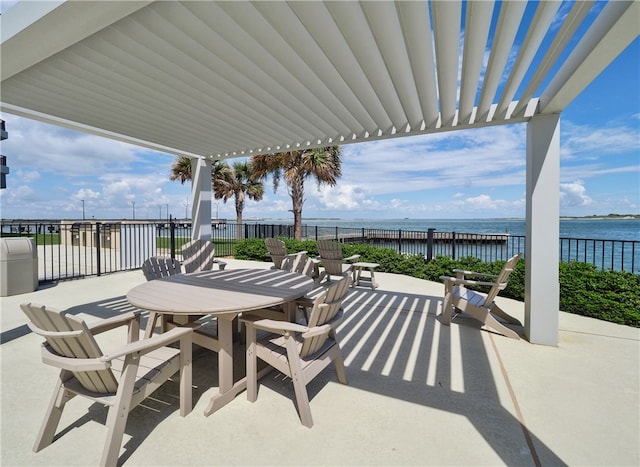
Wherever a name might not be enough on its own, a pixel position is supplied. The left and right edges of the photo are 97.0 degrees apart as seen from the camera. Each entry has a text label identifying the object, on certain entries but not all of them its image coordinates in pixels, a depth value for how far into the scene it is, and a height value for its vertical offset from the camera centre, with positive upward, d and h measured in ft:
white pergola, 6.23 +4.92
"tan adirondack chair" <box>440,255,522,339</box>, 11.32 -3.18
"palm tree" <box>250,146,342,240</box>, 34.53 +7.48
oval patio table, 6.70 -1.90
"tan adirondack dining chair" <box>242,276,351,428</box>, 6.26 -2.98
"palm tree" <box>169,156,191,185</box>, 52.24 +10.73
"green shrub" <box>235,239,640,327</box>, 12.87 -3.03
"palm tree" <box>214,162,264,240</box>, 56.13 +8.41
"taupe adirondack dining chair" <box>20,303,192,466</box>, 4.82 -2.69
